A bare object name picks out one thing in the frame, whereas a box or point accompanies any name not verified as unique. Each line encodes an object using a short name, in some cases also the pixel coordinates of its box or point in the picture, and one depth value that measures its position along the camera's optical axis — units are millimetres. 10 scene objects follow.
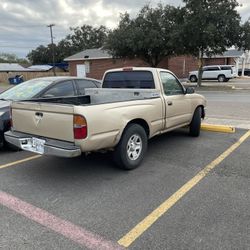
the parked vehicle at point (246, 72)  50781
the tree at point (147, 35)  26922
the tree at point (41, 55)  82562
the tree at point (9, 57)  124500
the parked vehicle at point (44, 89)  6859
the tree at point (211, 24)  23422
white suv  34844
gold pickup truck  4270
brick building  40375
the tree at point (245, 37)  24328
